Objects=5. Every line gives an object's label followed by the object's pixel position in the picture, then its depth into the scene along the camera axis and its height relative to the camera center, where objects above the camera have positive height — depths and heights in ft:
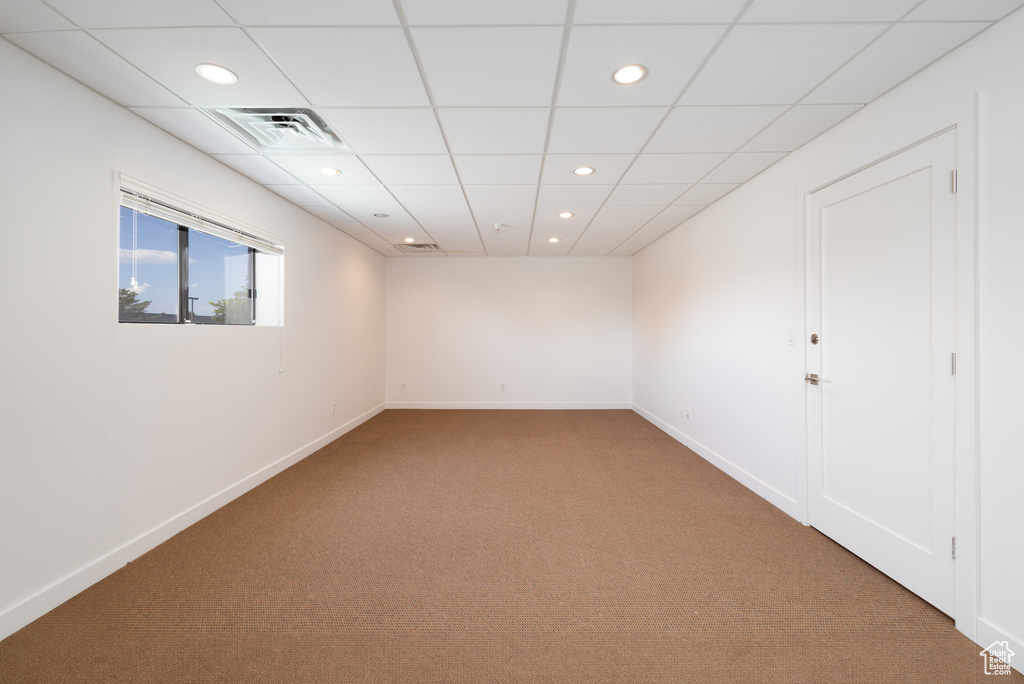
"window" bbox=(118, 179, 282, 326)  7.63 +1.72
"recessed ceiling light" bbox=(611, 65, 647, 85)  6.08 +4.24
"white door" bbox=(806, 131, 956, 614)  5.96 -0.37
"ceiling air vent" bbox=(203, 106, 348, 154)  7.48 +4.34
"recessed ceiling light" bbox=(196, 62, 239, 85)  6.14 +4.29
